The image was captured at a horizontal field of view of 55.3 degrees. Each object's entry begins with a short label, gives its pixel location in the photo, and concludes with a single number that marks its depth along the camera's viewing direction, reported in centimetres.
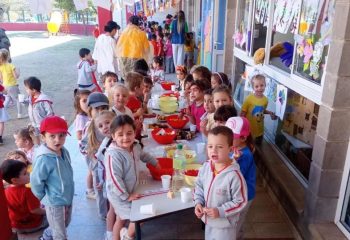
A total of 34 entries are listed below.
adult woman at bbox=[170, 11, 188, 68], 1157
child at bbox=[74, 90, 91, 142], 441
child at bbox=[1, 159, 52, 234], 335
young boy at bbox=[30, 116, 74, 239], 292
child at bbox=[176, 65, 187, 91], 650
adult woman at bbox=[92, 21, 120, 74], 879
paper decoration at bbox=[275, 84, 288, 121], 449
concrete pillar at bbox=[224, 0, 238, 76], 711
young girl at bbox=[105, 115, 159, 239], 284
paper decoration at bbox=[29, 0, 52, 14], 491
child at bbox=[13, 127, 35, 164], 429
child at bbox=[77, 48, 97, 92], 738
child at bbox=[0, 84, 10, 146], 621
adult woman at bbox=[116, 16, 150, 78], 835
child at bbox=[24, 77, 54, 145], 519
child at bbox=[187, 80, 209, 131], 443
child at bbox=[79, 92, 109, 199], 376
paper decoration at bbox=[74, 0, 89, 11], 580
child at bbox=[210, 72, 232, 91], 517
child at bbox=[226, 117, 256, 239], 272
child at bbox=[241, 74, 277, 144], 462
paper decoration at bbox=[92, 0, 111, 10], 600
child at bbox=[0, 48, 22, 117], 722
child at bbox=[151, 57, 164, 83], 811
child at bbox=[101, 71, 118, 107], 533
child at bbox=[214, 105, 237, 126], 317
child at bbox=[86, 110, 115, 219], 347
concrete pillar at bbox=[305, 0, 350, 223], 268
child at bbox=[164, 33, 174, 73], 1241
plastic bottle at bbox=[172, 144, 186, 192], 297
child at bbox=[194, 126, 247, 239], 243
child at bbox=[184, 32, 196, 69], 1212
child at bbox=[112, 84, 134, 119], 404
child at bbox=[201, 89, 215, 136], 377
